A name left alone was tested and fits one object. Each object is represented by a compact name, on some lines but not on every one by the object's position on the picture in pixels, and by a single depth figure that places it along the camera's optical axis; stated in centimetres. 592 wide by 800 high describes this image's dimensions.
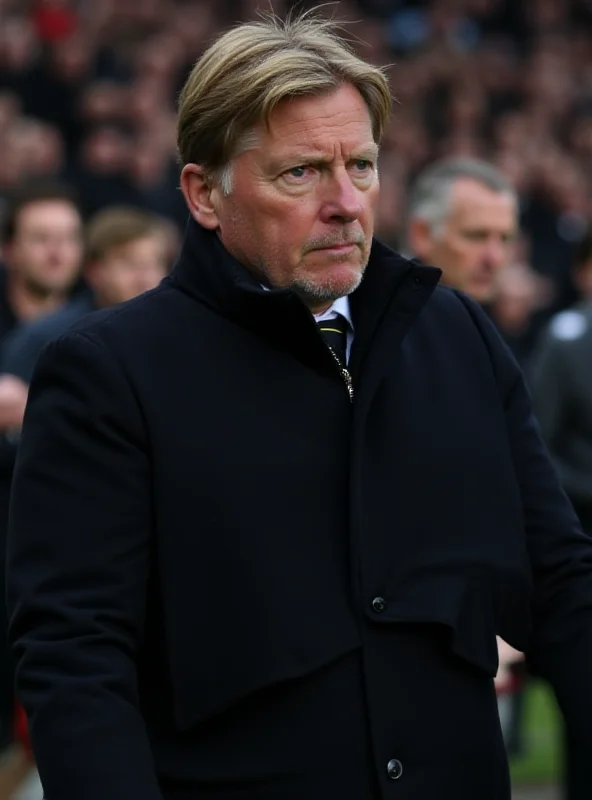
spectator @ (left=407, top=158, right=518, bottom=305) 1009
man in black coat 451
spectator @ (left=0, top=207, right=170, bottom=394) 1042
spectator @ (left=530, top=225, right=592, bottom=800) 1050
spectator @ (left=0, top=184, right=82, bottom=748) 1161
